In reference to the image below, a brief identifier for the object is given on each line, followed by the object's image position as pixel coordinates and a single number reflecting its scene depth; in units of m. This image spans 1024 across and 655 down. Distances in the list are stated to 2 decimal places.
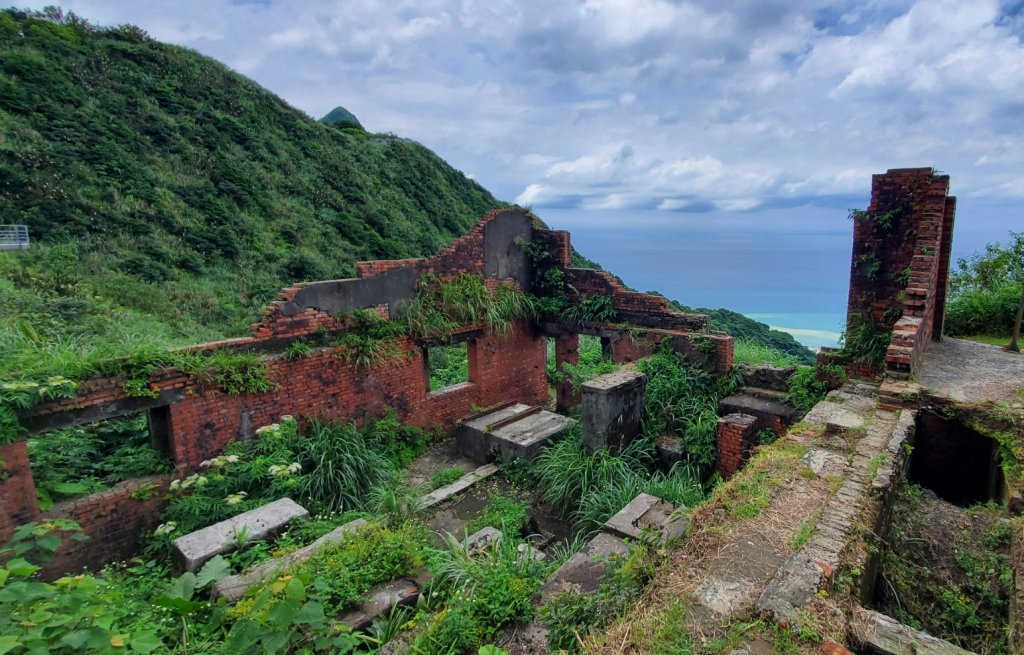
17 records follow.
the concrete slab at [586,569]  3.69
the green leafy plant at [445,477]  6.99
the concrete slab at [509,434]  7.46
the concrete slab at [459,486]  6.37
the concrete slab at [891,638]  2.42
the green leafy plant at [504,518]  5.41
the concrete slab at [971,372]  5.32
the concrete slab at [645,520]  4.14
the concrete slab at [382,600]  3.73
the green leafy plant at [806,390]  6.86
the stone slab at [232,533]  4.57
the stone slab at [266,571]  3.97
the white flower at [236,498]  5.15
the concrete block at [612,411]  6.79
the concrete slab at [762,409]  6.89
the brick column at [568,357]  10.10
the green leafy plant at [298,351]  6.89
